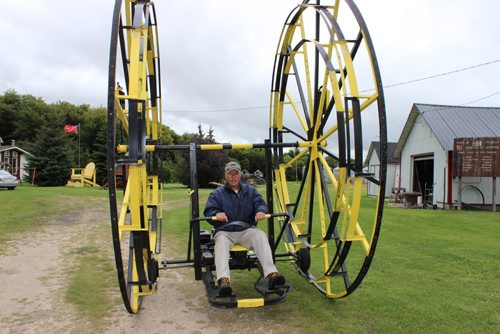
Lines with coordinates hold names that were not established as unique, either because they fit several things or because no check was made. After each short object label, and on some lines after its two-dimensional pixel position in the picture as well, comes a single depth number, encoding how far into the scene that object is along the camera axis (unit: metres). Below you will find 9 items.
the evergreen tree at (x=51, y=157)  37.34
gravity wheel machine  3.69
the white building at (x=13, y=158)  47.49
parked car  23.75
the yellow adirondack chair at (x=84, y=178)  32.69
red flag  36.10
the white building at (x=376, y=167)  27.92
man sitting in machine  4.48
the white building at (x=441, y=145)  18.44
